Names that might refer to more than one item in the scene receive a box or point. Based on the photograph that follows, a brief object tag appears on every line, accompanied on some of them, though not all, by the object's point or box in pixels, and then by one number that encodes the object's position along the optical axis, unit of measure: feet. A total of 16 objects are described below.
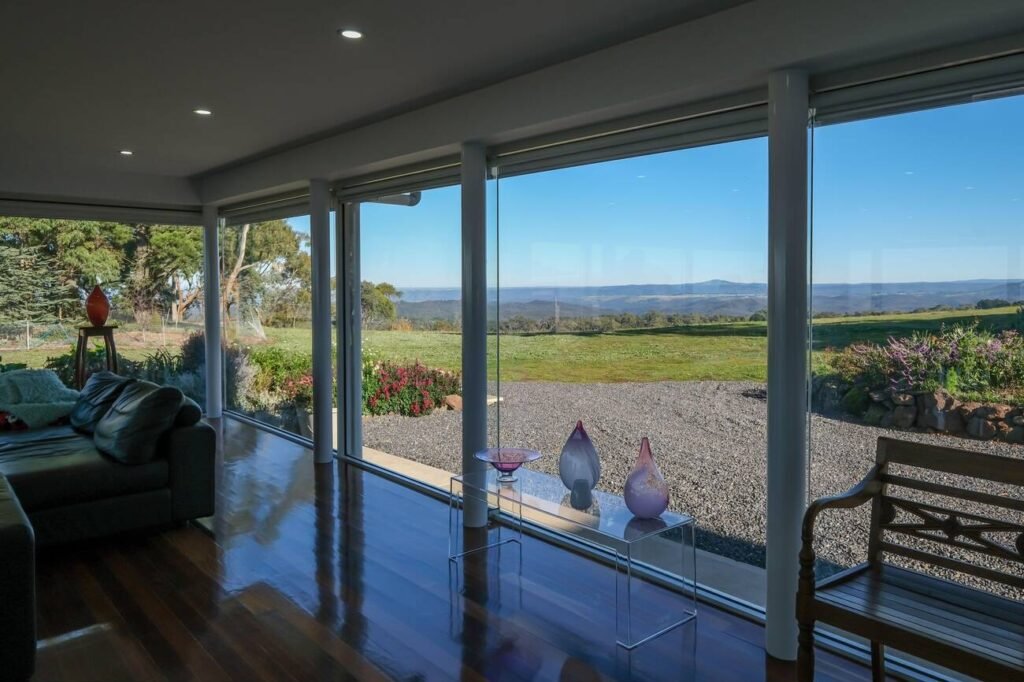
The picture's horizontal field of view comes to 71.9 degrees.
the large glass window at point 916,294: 7.84
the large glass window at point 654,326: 10.36
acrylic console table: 9.41
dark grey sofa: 11.94
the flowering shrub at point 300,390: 20.47
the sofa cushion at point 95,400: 14.57
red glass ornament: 20.94
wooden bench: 6.20
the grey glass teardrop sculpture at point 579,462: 10.59
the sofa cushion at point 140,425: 12.74
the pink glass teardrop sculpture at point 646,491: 9.66
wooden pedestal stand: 20.97
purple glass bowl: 11.50
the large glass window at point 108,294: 21.31
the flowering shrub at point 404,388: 16.16
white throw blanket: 15.40
